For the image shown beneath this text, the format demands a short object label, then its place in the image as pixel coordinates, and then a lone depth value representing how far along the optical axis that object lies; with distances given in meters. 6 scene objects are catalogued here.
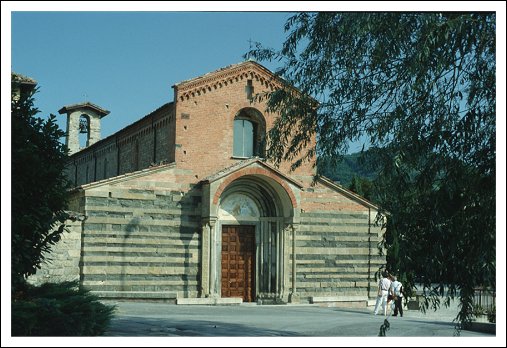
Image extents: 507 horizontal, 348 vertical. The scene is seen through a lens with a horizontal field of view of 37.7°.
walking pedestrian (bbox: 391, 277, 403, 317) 20.81
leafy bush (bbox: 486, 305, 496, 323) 16.73
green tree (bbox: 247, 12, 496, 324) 10.12
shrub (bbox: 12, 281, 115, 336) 10.13
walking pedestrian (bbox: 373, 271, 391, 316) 21.14
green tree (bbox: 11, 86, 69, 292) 10.83
